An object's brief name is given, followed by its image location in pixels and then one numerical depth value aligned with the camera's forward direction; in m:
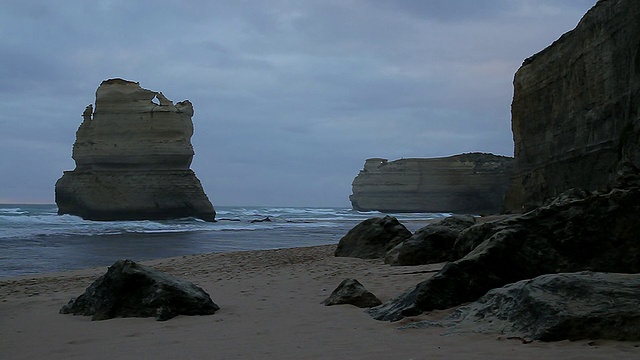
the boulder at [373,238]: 11.10
